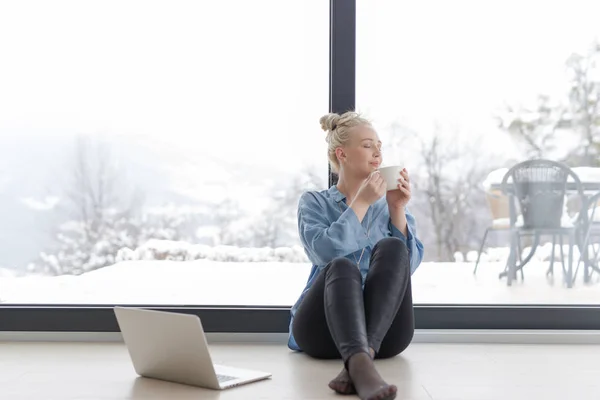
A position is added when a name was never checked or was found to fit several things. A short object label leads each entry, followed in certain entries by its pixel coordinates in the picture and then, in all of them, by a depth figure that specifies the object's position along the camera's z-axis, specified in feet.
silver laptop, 6.43
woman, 6.68
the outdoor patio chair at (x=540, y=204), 9.82
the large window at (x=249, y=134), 9.82
